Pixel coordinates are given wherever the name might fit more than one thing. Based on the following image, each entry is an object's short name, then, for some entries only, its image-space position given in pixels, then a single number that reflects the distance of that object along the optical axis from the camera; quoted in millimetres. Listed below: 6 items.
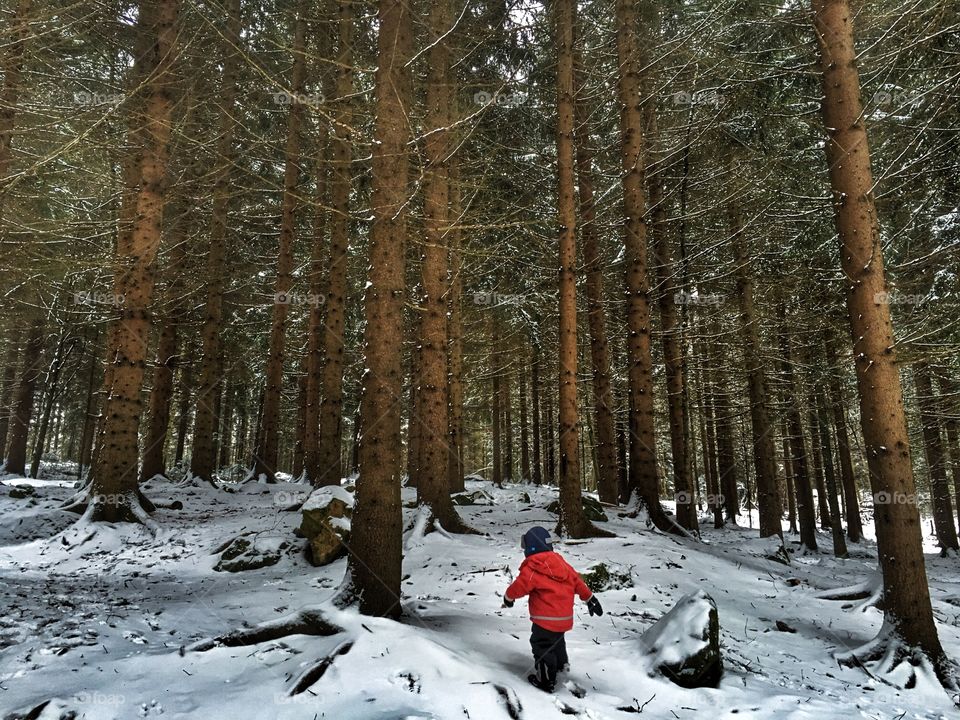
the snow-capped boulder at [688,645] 4828
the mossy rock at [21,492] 13195
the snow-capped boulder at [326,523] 8555
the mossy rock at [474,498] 15067
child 4609
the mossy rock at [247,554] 8438
